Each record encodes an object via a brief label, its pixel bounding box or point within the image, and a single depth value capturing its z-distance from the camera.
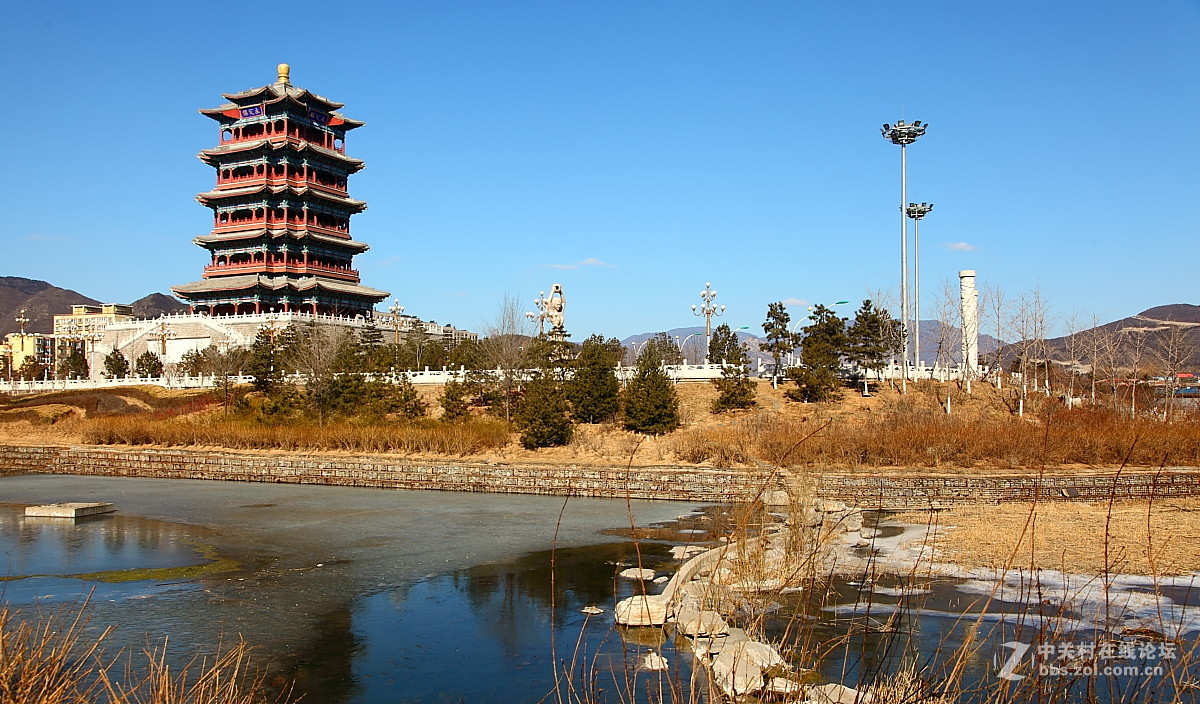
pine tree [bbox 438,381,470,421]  37.38
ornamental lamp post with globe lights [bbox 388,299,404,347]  58.91
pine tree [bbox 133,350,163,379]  52.53
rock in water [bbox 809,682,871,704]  6.83
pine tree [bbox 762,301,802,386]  40.94
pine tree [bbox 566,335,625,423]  34.88
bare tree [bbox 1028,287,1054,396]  38.47
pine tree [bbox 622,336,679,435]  32.44
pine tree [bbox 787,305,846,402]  37.44
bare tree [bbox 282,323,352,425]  38.34
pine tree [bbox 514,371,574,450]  31.50
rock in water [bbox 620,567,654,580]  13.12
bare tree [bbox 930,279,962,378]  41.44
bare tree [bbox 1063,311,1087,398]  40.09
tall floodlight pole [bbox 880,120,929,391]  37.75
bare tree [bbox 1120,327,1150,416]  33.97
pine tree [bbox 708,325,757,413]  36.66
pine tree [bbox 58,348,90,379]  57.06
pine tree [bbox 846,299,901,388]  39.53
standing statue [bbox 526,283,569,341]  47.06
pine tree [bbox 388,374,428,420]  37.88
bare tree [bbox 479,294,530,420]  37.69
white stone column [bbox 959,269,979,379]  40.09
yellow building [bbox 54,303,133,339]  109.22
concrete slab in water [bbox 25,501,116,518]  20.70
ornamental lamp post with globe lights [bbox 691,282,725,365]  50.31
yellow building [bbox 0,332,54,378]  92.46
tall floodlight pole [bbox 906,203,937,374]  39.84
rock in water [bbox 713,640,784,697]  7.31
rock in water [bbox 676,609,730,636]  9.73
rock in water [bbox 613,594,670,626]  10.60
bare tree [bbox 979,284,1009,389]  41.18
